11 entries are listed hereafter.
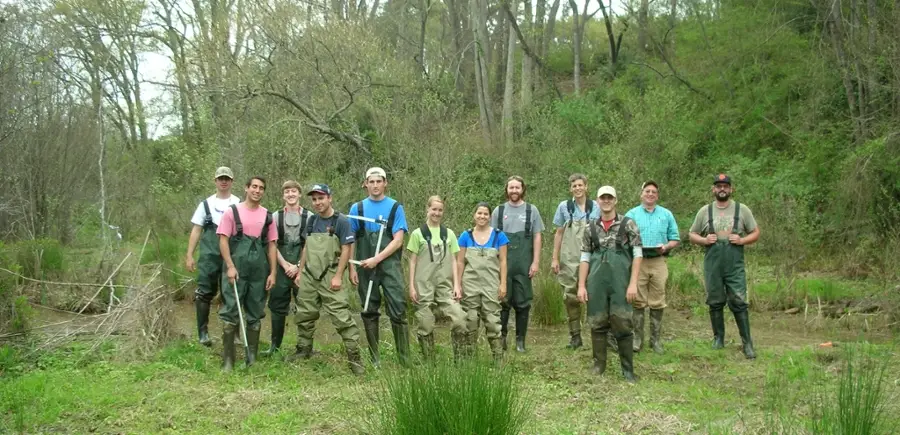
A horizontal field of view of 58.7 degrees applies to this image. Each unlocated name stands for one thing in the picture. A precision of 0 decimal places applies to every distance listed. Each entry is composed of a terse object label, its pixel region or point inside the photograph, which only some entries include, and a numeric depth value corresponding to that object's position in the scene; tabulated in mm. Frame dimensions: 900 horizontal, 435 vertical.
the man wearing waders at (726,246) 7996
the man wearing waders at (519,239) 8070
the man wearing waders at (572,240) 8234
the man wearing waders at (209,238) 8117
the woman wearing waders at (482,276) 7559
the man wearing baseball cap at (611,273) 6727
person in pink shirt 7145
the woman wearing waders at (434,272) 7301
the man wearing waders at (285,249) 7688
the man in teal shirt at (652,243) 8039
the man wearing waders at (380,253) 7219
